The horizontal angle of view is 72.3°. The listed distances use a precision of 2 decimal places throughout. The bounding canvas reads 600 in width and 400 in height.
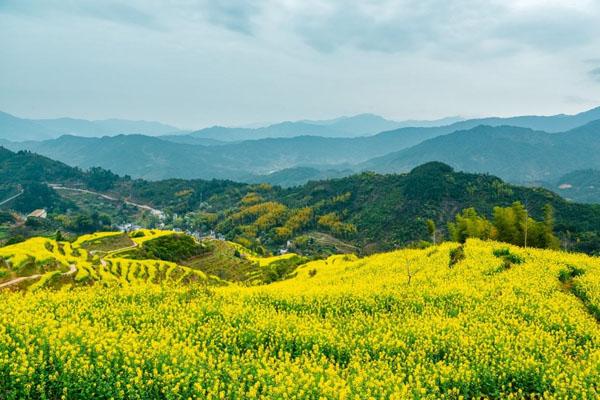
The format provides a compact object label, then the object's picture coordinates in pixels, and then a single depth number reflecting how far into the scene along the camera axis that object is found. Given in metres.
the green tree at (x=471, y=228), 72.00
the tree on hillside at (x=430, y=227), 70.81
